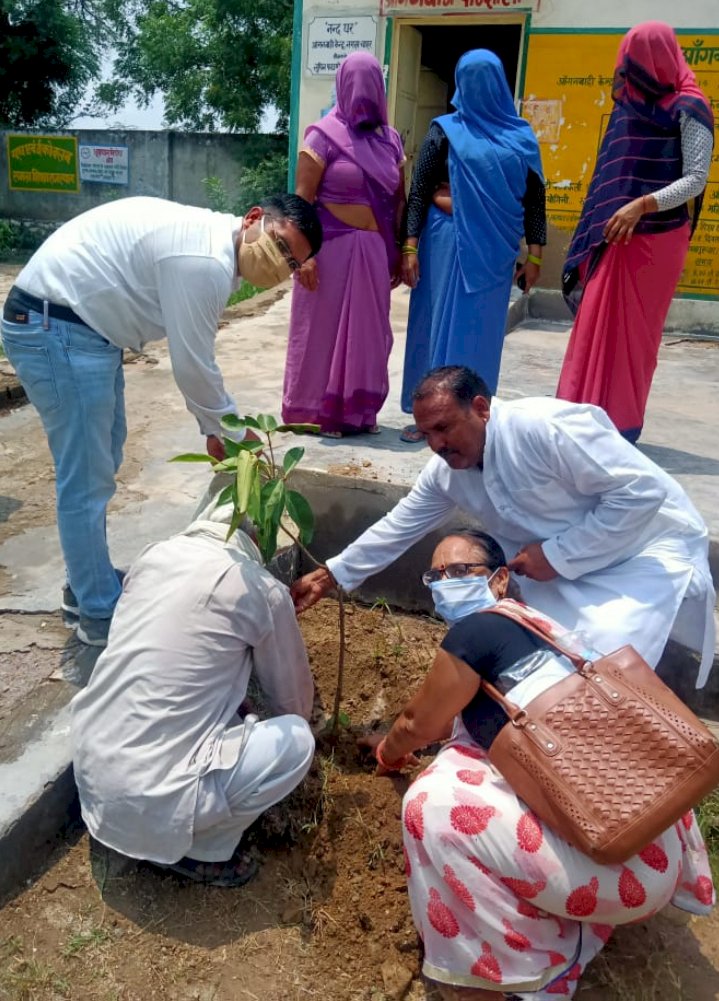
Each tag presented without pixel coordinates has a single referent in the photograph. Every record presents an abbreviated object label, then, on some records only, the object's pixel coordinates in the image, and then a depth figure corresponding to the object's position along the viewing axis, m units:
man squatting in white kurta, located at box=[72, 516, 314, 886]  2.00
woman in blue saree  3.99
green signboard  15.17
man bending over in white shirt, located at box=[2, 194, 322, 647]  2.48
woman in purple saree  3.90
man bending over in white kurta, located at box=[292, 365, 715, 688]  2.33
